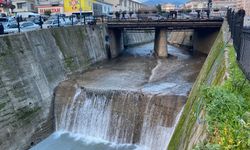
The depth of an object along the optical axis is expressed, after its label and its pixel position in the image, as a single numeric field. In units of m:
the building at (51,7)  55.66
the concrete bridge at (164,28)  27.04
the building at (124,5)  72.96
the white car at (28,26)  21.57
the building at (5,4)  34.25
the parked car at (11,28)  20.17
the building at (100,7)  50.62
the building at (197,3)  110.28
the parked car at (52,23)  26.30
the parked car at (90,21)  28.24
